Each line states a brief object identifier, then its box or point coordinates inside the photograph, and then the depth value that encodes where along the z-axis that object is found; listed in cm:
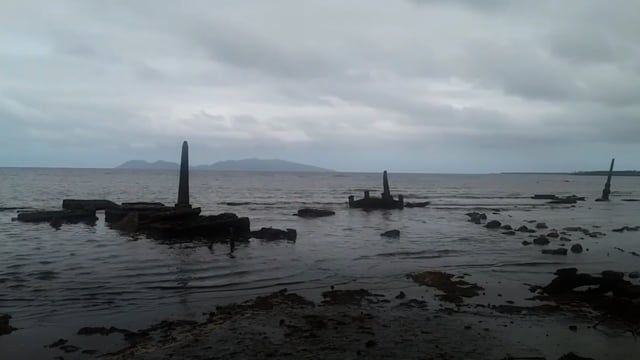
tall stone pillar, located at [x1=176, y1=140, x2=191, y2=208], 3234
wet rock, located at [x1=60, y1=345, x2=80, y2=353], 963
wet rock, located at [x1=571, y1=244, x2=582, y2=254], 2283
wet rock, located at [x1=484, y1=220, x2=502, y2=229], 3477
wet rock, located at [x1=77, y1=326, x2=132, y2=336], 1070
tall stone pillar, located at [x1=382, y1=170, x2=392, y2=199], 5295
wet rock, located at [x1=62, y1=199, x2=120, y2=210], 3735
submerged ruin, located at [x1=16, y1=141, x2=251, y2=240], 2791
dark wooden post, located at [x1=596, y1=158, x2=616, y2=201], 7014
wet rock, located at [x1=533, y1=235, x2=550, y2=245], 2562
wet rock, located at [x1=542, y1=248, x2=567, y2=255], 2228
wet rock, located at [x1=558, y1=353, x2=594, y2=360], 901
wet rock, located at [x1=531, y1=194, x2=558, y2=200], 7700
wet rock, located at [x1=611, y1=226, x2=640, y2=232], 3285
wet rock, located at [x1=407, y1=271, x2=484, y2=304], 1413
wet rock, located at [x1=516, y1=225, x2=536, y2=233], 3236
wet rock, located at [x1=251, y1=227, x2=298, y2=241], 2711
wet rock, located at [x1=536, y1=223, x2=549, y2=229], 3462
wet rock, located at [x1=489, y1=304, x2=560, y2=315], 1239
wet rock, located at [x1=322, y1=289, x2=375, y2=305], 1336
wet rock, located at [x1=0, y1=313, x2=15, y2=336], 1065
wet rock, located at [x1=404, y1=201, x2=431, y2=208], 5635
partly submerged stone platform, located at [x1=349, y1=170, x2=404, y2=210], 5241
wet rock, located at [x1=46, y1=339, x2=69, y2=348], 989
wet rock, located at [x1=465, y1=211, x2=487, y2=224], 3951
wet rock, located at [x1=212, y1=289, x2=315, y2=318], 1235
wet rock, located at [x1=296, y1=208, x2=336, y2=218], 4347
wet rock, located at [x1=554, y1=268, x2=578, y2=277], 1465
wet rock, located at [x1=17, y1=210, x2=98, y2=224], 3438
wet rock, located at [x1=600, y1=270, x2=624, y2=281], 1409
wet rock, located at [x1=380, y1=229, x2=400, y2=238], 2892
